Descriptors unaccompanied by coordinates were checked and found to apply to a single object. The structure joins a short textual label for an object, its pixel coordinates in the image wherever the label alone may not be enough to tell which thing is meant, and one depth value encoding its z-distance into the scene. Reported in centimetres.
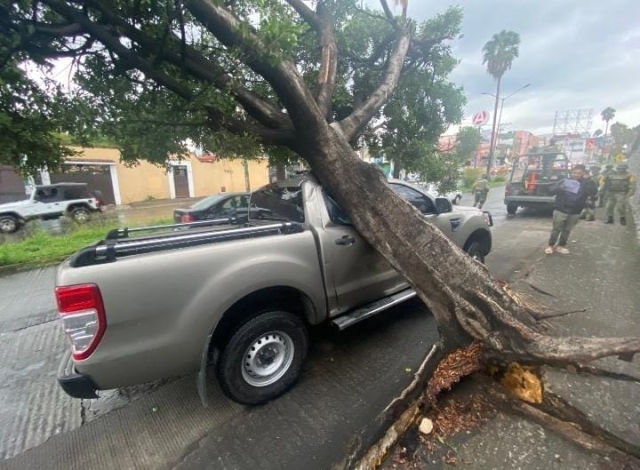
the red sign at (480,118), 2165
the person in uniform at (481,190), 1242
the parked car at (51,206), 1202
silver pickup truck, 182
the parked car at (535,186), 1049
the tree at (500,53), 2836
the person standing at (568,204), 581
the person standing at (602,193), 1181
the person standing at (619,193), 894
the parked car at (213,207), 699
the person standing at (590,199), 599
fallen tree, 249
